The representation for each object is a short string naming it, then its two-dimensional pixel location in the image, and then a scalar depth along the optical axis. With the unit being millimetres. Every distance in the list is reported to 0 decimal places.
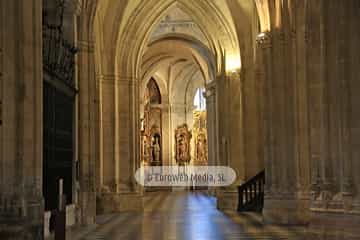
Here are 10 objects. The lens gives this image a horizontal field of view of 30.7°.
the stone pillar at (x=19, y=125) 11023
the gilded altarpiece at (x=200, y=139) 48719
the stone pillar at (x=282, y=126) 18078
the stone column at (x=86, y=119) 18250
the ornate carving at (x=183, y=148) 47969
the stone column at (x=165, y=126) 48272
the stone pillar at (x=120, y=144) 26906
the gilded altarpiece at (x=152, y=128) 47469
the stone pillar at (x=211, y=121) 35781
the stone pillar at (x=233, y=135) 26547
